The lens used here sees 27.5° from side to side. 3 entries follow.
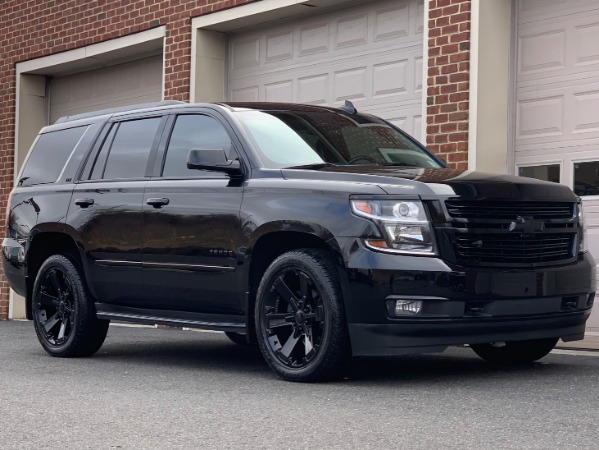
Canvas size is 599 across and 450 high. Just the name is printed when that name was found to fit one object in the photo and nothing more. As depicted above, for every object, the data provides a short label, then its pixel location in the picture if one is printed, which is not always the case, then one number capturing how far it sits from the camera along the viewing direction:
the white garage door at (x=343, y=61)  12.30
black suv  6.88
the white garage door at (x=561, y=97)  10.55
